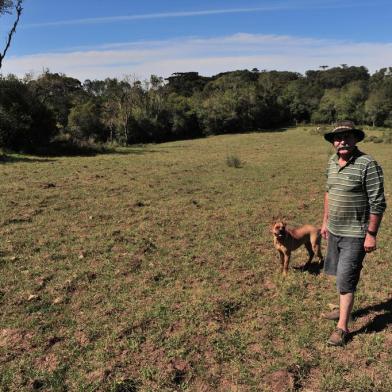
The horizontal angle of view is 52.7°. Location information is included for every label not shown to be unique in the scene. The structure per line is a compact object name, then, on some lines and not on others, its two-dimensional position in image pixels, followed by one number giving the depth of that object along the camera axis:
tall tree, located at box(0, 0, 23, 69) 23.28
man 3.83
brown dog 5.84
